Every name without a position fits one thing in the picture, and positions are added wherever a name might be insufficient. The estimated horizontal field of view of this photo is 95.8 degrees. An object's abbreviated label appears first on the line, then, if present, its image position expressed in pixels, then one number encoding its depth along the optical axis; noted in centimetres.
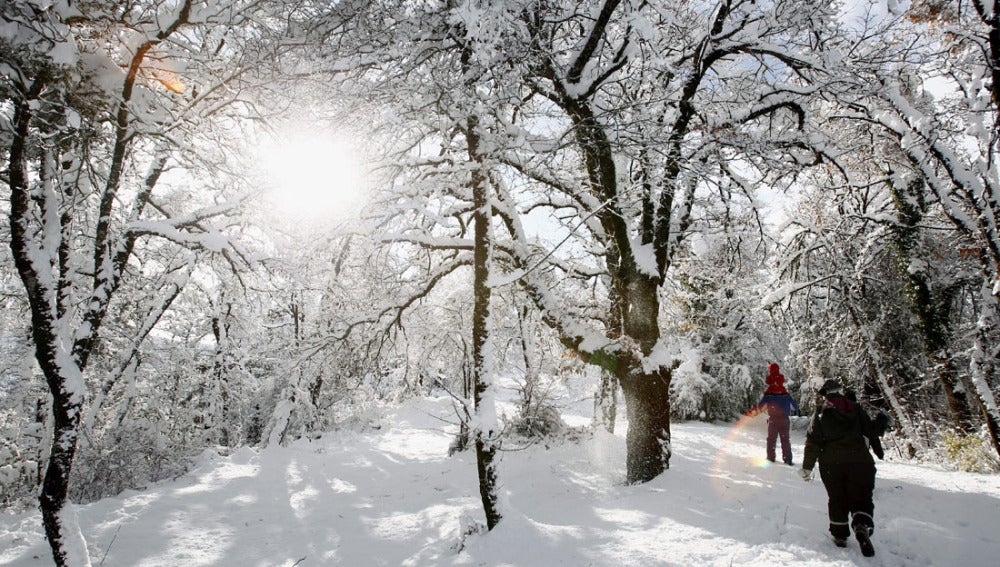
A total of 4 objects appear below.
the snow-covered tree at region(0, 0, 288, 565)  361
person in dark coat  408
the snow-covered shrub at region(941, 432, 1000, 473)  708
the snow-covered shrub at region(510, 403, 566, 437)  1149
